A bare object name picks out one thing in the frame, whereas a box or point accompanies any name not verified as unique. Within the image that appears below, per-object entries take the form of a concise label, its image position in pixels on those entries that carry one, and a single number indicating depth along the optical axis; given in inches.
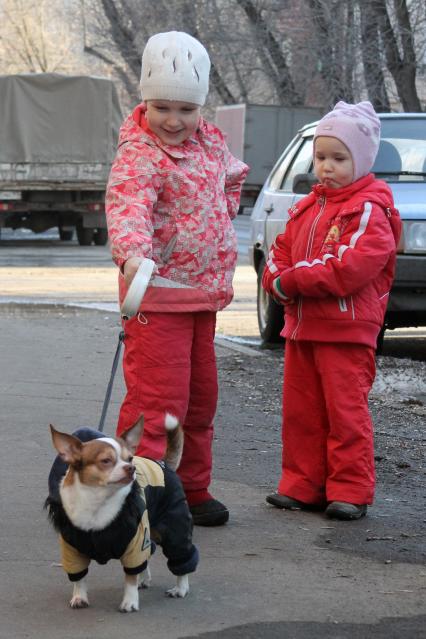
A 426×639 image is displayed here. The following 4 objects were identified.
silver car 627.4
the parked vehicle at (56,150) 1734.0
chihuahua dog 277.0
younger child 369.7
